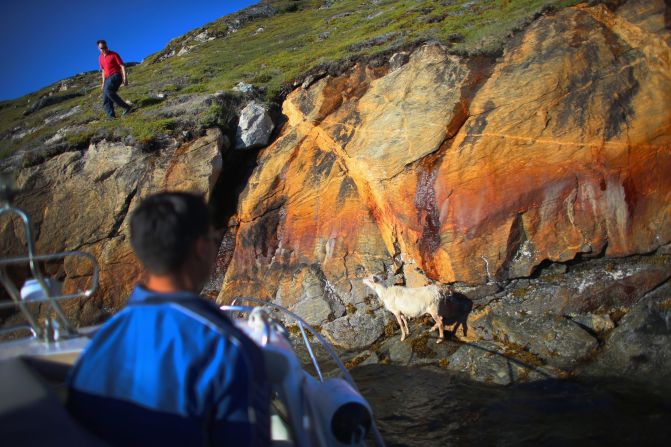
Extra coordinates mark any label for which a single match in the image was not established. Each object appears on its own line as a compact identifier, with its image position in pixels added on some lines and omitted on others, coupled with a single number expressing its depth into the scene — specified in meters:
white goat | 9.30
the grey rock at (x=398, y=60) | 12.44
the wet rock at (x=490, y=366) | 7.61
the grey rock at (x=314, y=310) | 10.84
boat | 3.40
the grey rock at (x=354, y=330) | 10.31
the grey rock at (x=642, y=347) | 6.97
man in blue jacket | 1.99
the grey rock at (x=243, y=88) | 15.51
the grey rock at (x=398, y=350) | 9.20
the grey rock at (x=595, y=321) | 8.00
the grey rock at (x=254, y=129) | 13.46
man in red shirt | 15.27
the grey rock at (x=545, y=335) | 7.75
